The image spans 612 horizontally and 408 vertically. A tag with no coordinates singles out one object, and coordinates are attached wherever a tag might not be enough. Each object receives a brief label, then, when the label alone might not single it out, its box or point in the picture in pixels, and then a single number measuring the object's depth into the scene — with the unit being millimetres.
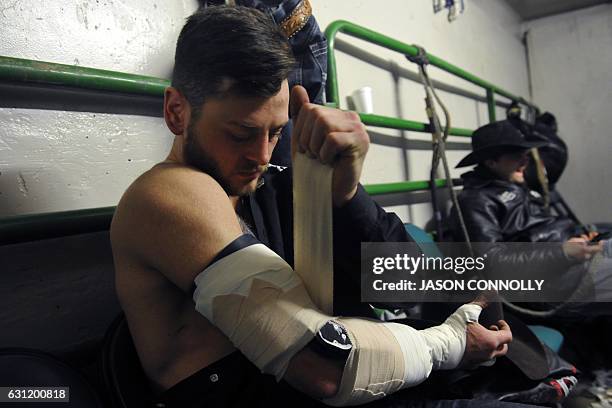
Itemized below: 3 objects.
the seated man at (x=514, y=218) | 1463
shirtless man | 586
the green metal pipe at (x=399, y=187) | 1498
